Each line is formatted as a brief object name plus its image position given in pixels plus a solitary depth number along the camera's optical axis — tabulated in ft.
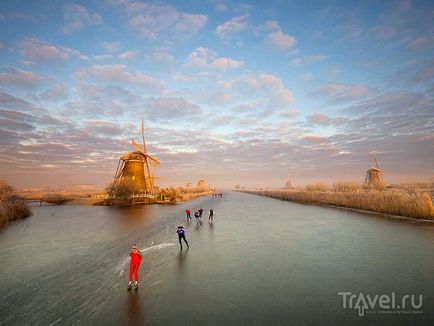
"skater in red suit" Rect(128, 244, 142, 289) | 29.99
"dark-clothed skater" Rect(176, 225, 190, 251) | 50.11
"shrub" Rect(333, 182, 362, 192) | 181.47
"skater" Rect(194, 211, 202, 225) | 88.67
